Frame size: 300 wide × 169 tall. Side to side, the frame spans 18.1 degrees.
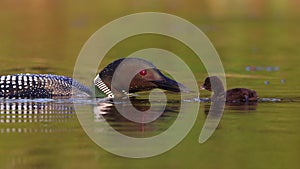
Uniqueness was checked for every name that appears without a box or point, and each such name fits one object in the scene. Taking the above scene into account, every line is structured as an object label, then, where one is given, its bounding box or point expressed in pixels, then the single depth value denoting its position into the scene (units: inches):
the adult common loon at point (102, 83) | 467.2
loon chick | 461.4
